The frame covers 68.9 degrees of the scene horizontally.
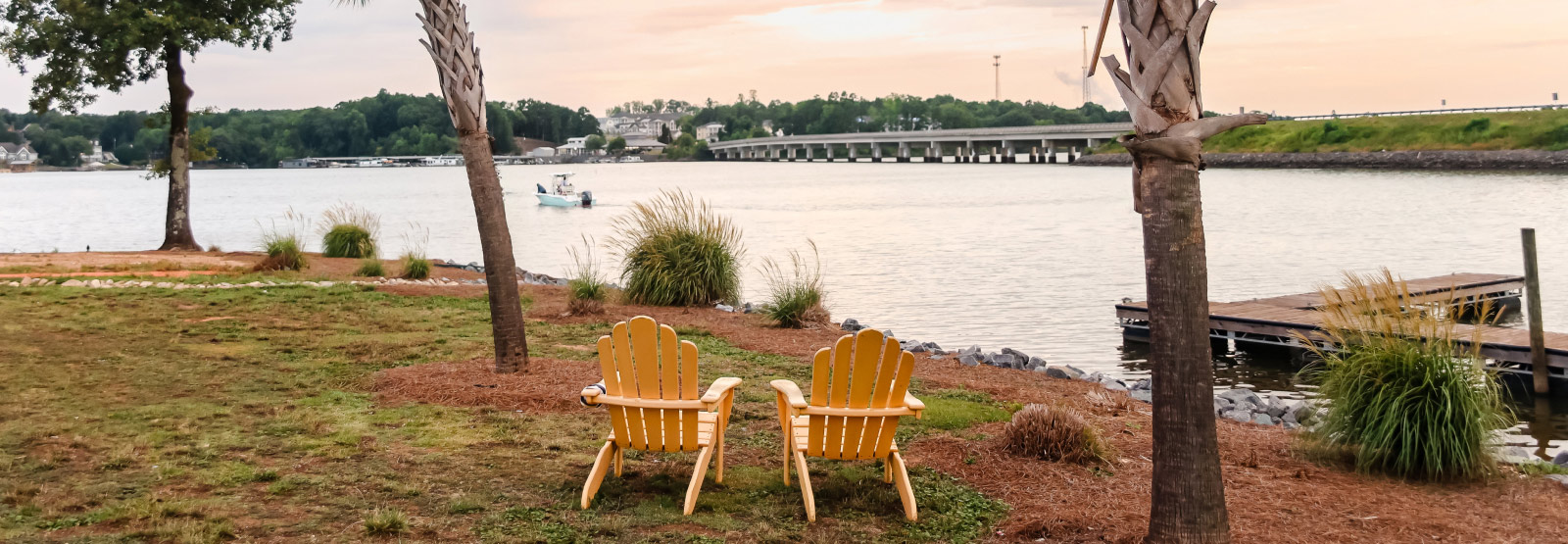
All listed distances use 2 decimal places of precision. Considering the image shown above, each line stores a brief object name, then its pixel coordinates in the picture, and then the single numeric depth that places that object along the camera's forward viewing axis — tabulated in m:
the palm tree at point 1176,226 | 4.08
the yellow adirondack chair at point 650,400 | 5.24
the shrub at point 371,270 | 17.25
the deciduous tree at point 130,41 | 20.69
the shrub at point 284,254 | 17.69
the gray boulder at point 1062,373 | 10.66
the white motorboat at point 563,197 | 60.66
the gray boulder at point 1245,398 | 9.07
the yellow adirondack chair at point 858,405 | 5.18
